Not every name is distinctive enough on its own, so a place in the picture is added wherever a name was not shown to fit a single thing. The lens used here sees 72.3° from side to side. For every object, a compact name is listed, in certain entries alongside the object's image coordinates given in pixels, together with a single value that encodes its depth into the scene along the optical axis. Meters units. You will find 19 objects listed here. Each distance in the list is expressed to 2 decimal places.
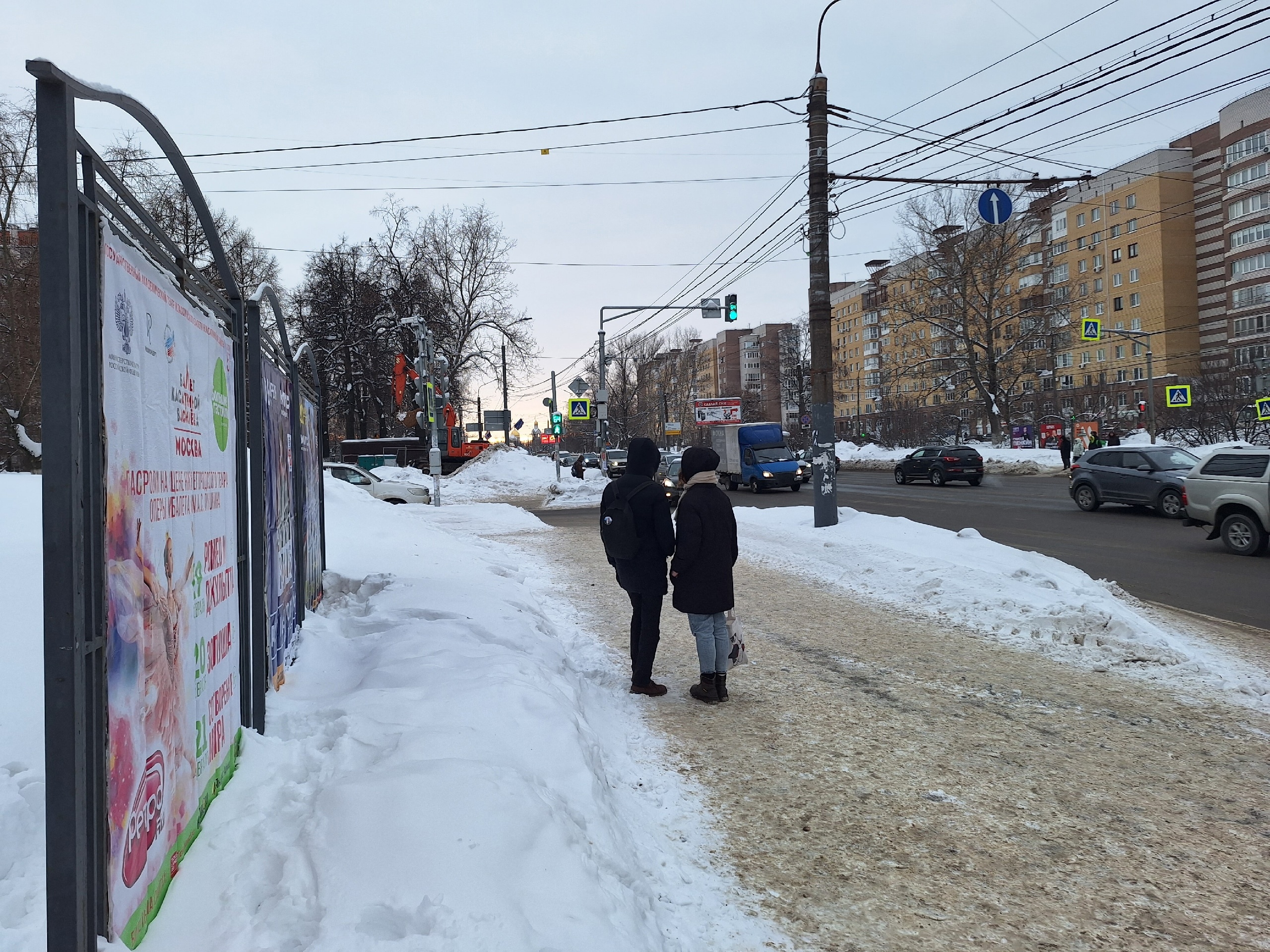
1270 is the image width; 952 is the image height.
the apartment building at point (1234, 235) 62.12
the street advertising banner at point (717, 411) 44.25
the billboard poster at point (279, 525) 4.86
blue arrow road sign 16.19
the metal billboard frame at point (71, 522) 1.84
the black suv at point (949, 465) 34.09
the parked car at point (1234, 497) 12.56
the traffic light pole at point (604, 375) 28.20
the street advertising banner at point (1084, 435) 38.88
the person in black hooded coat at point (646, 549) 6.12
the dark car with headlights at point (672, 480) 24.83
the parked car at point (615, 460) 42.28
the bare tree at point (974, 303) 52.66
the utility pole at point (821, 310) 15.55
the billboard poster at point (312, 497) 7.08
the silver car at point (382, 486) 23.94
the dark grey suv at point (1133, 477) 18.73
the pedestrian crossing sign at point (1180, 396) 33.44
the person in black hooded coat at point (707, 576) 5.99
